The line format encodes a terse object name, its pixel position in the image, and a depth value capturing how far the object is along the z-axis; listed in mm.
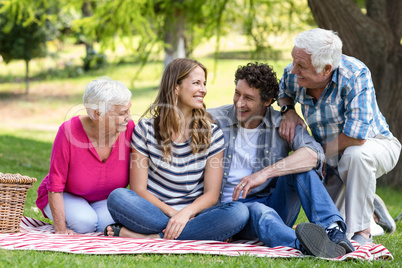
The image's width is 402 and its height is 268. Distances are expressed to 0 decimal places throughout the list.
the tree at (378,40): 6762
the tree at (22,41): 17609
